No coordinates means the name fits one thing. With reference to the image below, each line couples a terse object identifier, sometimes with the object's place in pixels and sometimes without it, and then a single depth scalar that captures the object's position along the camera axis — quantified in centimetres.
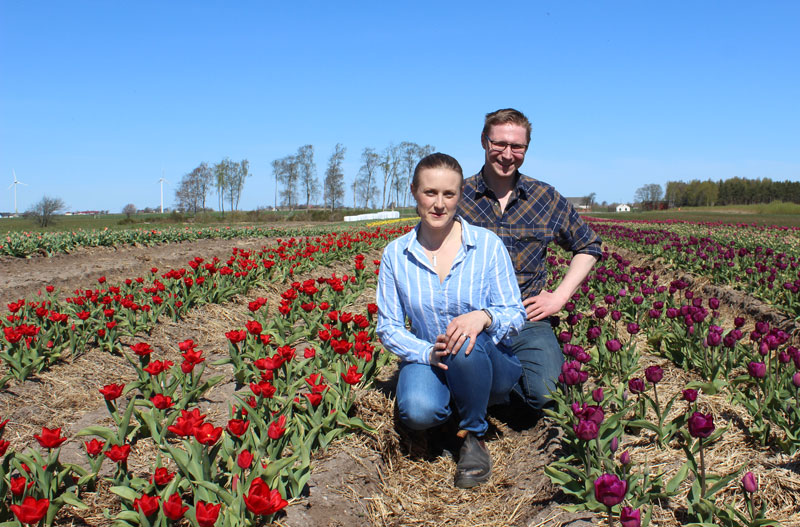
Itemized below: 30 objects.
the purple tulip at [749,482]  203
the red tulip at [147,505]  200
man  368
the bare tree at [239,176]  7312
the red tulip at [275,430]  238
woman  293
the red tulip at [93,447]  247
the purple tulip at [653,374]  271
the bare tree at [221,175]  7103
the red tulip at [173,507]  185
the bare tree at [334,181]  6350
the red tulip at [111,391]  267
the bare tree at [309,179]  6869
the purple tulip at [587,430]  221
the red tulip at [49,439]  221
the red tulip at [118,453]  221
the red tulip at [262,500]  185
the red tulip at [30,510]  189
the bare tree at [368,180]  7088
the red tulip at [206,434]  219
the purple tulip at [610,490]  185
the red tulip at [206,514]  177
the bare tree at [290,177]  6831
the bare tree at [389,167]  7119
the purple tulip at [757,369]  287
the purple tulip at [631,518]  182
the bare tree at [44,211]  3453
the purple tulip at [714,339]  340
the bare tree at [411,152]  7031
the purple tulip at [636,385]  269
